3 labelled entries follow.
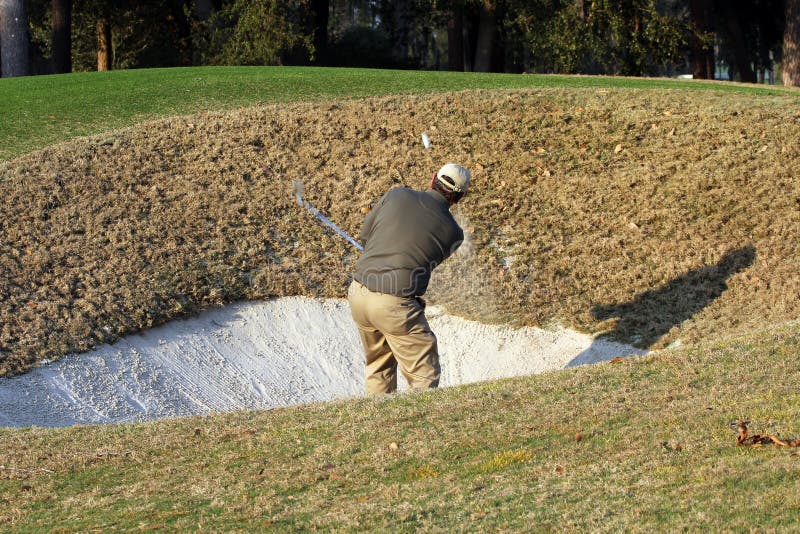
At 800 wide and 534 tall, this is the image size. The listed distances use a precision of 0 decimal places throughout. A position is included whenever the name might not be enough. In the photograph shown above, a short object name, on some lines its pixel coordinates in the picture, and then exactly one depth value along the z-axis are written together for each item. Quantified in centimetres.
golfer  1622
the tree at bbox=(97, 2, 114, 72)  6660
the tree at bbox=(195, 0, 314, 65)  5507
